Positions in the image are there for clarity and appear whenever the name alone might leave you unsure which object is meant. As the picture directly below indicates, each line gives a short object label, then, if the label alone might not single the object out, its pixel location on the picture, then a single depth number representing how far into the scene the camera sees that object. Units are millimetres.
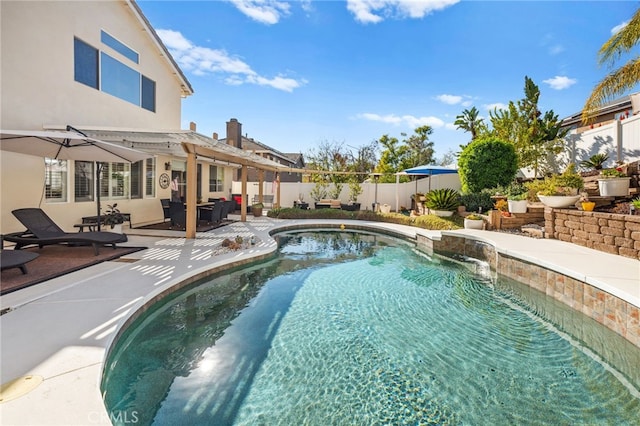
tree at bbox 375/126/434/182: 27203
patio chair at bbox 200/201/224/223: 11445
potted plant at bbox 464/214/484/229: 11113
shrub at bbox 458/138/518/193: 13109
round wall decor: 12852
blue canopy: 15116
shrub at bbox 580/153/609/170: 11050
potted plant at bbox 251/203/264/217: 15977
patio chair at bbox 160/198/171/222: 12211
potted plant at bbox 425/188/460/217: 13055
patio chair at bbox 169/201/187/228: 10719
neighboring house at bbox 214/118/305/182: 20016
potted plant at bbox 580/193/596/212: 7904
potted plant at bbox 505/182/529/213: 10362
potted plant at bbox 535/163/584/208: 8500
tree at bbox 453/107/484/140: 22500
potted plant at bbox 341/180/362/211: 17000
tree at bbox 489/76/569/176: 14354
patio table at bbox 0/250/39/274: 4820
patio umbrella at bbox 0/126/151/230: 5922
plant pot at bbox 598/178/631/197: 8039
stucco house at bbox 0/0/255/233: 7227
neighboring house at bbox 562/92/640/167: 10281
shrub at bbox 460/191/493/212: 12961
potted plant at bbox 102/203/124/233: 8672
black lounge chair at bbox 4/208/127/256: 6473
